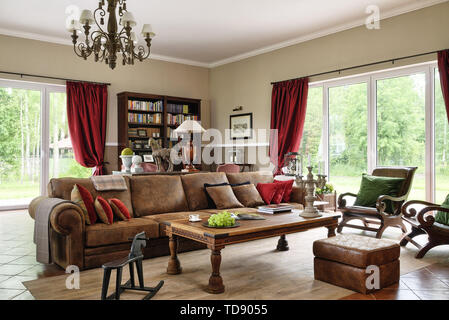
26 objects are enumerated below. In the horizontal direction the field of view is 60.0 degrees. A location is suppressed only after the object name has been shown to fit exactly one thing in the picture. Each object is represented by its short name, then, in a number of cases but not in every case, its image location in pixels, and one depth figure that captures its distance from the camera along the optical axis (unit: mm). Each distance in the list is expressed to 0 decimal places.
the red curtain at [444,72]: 5172
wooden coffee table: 2980
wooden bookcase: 7738
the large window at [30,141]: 6883
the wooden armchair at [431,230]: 3877
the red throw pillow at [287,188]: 5281
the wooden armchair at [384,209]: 4760
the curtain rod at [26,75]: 6752
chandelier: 4000
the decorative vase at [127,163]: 5260
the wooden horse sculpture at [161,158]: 5246
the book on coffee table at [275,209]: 4016
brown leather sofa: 3436
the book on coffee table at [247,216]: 3605
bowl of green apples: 3213
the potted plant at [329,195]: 6320
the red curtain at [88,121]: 7363
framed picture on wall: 8219
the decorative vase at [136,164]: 5156
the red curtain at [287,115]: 7082
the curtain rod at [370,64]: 5491
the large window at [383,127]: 5520
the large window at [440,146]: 5402
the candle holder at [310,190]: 3722
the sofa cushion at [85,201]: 3693
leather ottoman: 2951
